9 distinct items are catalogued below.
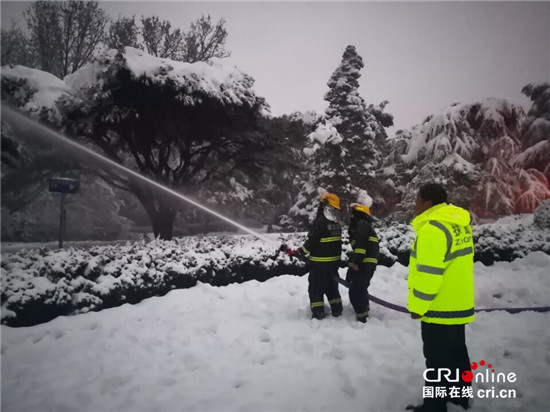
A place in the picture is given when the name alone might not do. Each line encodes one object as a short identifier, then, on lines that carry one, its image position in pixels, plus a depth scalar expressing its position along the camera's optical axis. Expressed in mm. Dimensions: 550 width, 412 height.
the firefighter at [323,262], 5809
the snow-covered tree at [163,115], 10164
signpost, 6969
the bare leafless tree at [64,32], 16188
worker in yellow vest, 2963
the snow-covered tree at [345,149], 21766
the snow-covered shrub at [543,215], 11664
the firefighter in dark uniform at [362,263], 5602
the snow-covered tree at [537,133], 20672
